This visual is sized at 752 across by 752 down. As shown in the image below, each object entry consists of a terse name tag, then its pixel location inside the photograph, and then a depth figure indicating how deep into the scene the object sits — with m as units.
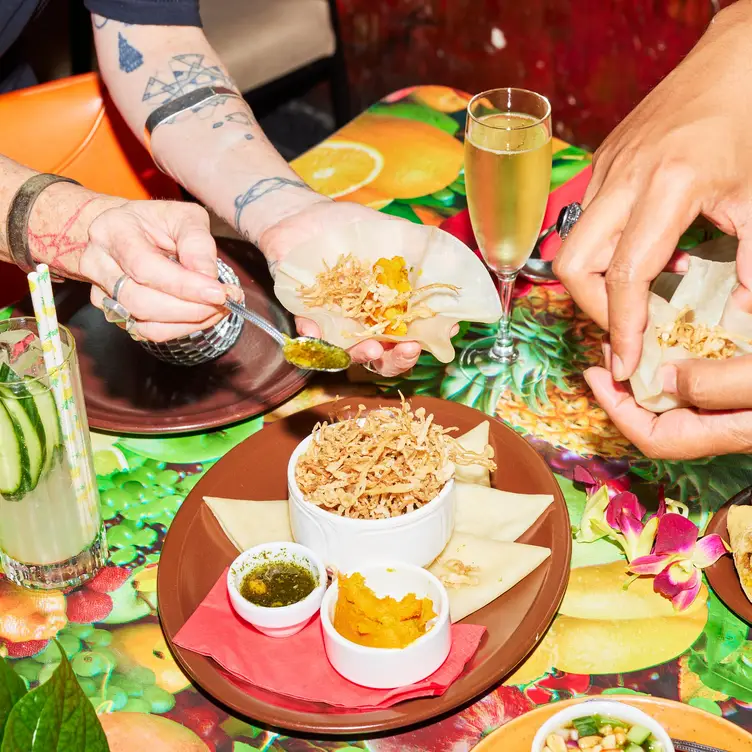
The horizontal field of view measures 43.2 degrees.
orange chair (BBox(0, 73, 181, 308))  2.25
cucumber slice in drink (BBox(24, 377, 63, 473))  1.21
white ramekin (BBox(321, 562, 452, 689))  1.13
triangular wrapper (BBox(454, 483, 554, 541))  1.39
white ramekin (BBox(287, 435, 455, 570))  1.24
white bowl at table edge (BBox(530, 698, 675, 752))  1.04
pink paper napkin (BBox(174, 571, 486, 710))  1.15
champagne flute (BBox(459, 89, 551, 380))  1.65
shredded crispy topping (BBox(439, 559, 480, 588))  1.30
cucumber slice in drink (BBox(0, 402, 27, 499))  1.21
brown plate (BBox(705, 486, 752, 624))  1.27
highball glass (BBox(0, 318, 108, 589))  1.23
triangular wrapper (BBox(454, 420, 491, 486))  1.46
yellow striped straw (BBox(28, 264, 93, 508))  1.19
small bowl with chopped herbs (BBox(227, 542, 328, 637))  1.21
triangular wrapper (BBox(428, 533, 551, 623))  1.28
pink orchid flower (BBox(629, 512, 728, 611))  1.30
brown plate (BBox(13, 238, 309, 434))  1.62
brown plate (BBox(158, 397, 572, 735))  1.14
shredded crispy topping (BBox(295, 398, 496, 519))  1.29
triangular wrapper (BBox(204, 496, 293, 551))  1.41
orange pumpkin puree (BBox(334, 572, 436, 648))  1.16
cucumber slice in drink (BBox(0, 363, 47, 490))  1.20
